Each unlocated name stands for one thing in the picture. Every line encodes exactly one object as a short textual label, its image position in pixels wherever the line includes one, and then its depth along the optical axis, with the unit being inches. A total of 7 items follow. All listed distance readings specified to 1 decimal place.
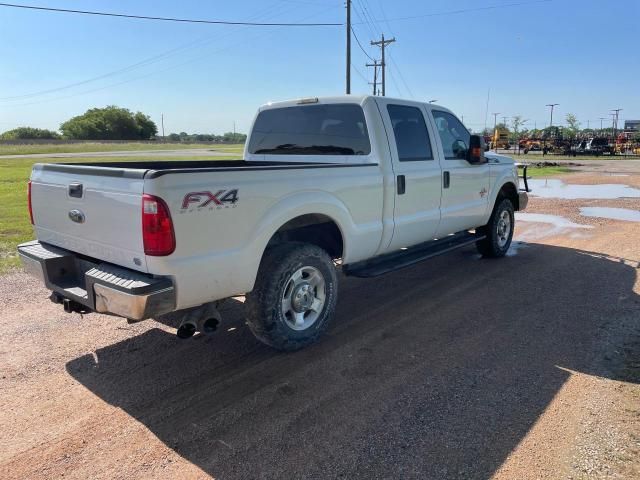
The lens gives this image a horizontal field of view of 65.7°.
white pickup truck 121.5
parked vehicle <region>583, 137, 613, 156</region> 1643.7
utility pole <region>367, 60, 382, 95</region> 1776.2
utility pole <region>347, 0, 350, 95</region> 1056.8
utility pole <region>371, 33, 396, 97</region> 1681.8
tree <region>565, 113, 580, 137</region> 2369.8
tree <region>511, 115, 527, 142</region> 2469.2
